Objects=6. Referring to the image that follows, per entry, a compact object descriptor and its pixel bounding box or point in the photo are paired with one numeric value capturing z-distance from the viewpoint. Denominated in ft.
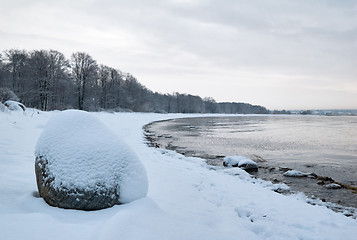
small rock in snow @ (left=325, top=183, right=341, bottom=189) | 24.61
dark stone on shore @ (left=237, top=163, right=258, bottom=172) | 30.80
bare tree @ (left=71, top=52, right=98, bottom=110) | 142.61
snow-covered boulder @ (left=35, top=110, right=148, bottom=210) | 11.46
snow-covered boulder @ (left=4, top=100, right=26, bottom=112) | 51.09
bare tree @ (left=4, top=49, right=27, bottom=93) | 131.41
